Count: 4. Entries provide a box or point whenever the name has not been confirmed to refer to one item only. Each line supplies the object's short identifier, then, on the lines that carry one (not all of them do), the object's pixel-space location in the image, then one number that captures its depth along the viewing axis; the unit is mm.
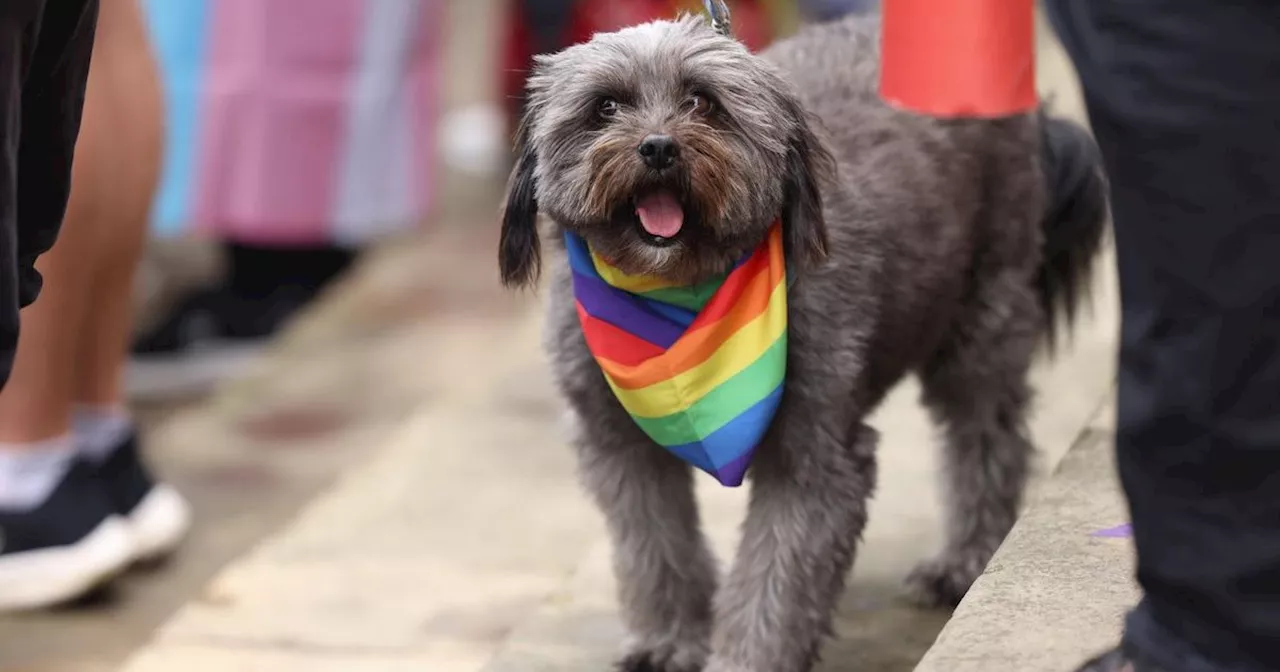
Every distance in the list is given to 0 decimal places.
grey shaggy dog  3018
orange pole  3164
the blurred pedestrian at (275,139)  6305
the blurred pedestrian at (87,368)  4203
